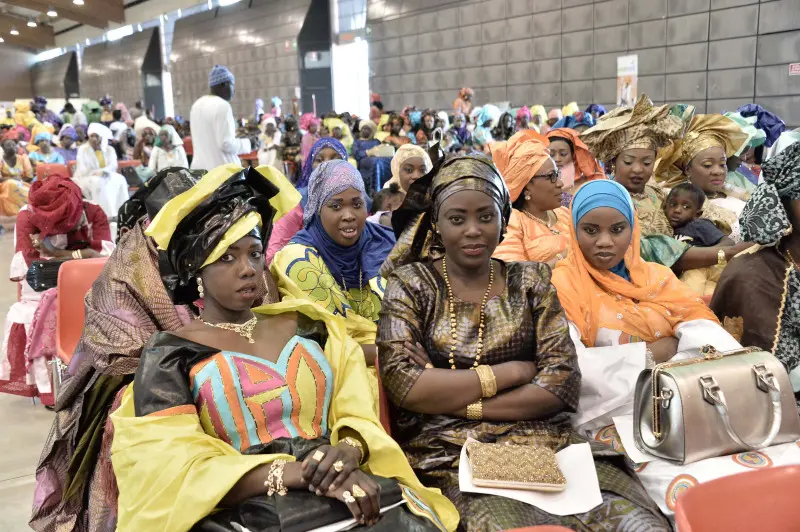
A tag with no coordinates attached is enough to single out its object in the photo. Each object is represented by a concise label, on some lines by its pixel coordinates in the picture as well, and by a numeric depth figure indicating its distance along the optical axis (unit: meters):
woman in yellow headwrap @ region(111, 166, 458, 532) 1.59
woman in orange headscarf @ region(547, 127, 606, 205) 4.18
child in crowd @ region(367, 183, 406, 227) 4.45
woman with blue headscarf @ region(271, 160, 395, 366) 2.85
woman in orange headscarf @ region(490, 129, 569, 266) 3.11
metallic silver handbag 1.87
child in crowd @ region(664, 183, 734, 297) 3.47
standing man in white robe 6.28
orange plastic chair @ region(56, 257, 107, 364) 3.28
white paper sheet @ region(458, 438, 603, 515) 1.76
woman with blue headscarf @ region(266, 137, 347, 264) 3.88
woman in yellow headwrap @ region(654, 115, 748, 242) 4.36
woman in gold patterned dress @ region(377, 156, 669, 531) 1.96
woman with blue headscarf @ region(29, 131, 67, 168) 12.89
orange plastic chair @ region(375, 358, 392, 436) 2.11
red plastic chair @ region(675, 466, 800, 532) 1.38
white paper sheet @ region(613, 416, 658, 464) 1.94
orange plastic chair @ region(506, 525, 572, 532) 1.28
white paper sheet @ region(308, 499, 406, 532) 1.56
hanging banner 12.10
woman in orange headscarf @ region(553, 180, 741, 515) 2.36
